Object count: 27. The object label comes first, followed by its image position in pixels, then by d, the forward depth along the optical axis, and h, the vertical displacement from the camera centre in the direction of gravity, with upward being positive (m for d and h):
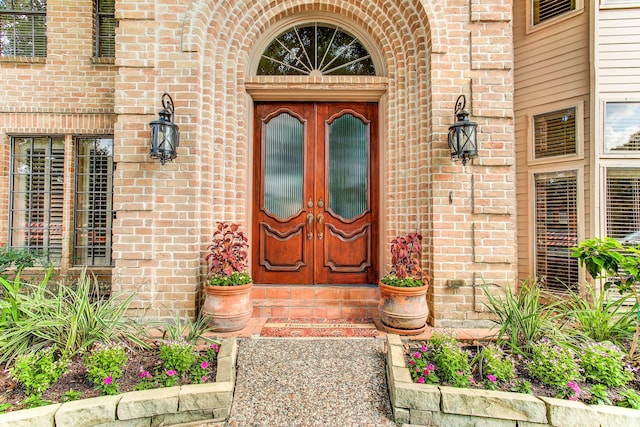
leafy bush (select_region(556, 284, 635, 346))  2.56 -0.91
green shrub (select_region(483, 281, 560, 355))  2.43 -0.86
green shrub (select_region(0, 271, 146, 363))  2.25 -0.82
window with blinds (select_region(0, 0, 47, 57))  4.33 +2.64
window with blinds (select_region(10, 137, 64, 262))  4.27 +0.30
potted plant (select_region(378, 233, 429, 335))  2.95 -0.73
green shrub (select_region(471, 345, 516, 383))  2.20 -1.07
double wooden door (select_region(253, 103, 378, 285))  3.87 +0.30
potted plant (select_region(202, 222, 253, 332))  2.97 -0.68
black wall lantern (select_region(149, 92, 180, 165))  3.01 +0.79
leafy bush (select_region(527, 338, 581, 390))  2.14 -1.05
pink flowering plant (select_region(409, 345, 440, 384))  2.20 -1.12
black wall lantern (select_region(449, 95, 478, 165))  3.07 +0.80
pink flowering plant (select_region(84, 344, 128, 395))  2.09 -1.03
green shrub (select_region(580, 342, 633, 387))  2.15 -1.05
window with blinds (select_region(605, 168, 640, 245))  3.70 +0.14
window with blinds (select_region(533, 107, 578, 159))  3.97 +1.11
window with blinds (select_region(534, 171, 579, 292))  3.95 -0.14
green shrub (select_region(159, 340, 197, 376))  2.25 -1.03
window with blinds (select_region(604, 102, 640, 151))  3.73 +1.10
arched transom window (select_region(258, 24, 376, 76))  3.85 +2.04
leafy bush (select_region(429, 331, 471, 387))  2.19 -1.07
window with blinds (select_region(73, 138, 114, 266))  4.29 +0.20
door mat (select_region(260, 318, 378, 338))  2.98 -1.13
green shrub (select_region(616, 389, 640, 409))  2.01 -1.20
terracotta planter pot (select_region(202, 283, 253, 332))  2.96 -0.88
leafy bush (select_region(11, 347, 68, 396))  2.05 -1.04
